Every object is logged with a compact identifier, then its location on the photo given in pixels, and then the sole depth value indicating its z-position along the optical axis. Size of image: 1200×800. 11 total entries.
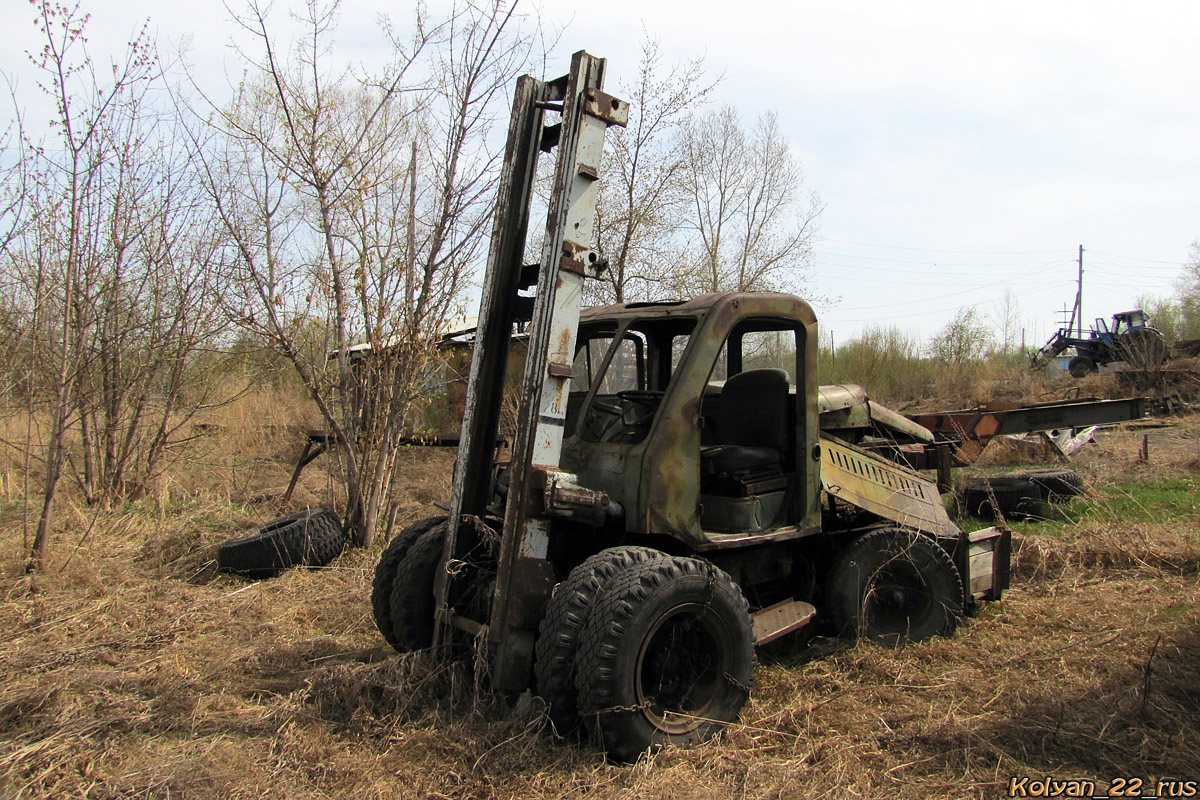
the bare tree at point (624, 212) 16.84
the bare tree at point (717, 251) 20.61
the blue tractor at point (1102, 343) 23.14
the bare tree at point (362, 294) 7.09
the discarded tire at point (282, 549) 6.30
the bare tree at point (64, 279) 6.23
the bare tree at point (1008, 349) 26.60
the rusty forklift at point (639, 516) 3.39
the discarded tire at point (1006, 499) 8.08
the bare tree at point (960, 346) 24.52
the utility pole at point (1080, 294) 40.81
